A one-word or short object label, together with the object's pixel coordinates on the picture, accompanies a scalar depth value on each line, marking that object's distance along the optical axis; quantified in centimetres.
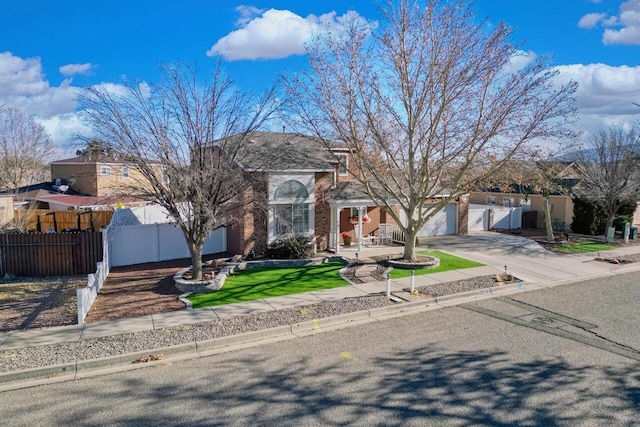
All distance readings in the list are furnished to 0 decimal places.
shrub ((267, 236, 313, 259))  1772
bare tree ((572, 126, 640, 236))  2408
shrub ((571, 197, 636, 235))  2697
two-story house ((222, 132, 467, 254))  1875
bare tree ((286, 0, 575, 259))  1488
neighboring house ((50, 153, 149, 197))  3466
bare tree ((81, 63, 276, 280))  1244
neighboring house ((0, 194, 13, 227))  2238
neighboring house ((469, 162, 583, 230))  2899
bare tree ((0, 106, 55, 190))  3388
